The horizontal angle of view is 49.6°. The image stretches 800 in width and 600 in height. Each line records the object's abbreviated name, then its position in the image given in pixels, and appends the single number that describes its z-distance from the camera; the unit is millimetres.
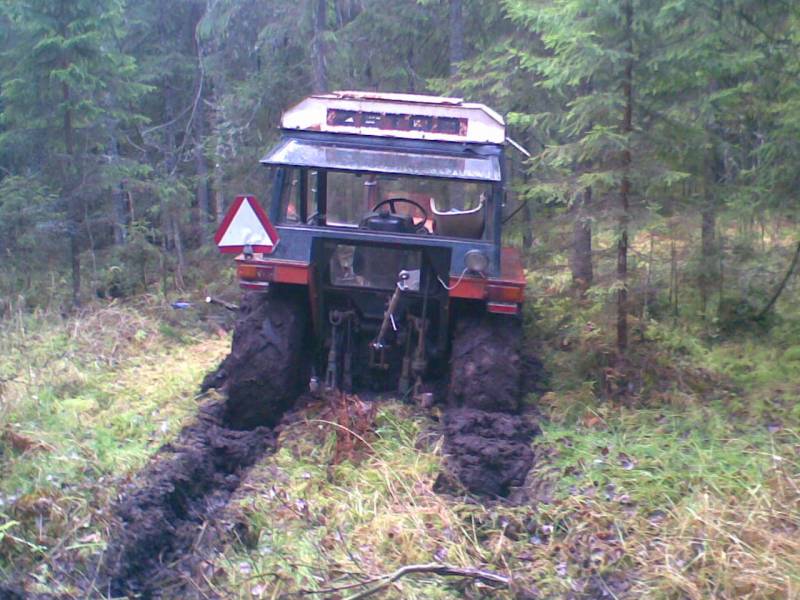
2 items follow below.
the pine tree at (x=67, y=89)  12766
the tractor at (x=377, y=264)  7371
